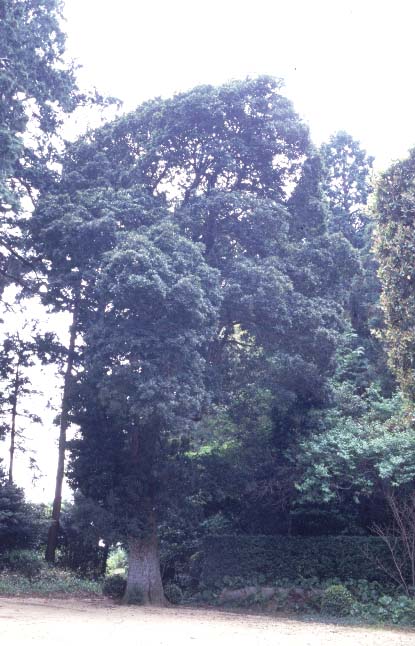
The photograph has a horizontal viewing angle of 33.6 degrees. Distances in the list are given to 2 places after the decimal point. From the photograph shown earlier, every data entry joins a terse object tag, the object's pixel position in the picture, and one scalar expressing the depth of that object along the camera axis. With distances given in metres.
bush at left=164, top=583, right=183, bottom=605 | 18.09
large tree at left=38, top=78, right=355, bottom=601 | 14.97
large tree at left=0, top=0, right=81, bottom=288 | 15.66
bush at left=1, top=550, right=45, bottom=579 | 20.83
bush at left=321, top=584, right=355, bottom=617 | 16.34
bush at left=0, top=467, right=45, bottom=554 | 21.43
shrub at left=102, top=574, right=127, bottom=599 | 18.08
